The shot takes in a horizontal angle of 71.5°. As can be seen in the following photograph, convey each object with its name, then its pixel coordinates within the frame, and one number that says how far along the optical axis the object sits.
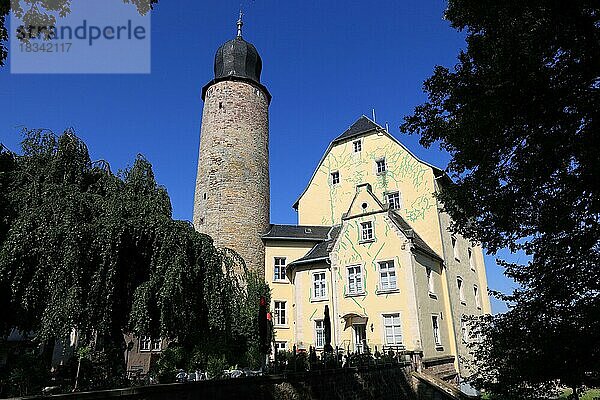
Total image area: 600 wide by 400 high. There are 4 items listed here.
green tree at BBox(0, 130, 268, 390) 11.02
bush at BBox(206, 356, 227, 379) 18.54
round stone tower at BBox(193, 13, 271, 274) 26.83
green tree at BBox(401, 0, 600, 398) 6.36
